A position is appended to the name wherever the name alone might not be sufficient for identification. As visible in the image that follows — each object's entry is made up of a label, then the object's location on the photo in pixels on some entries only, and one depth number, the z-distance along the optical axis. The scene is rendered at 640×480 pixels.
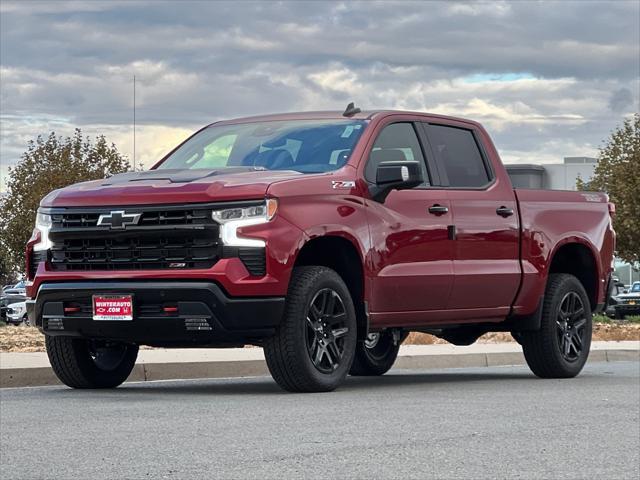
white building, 96.75
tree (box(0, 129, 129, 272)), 64.00
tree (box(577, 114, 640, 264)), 58.44
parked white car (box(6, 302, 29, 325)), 45.22
